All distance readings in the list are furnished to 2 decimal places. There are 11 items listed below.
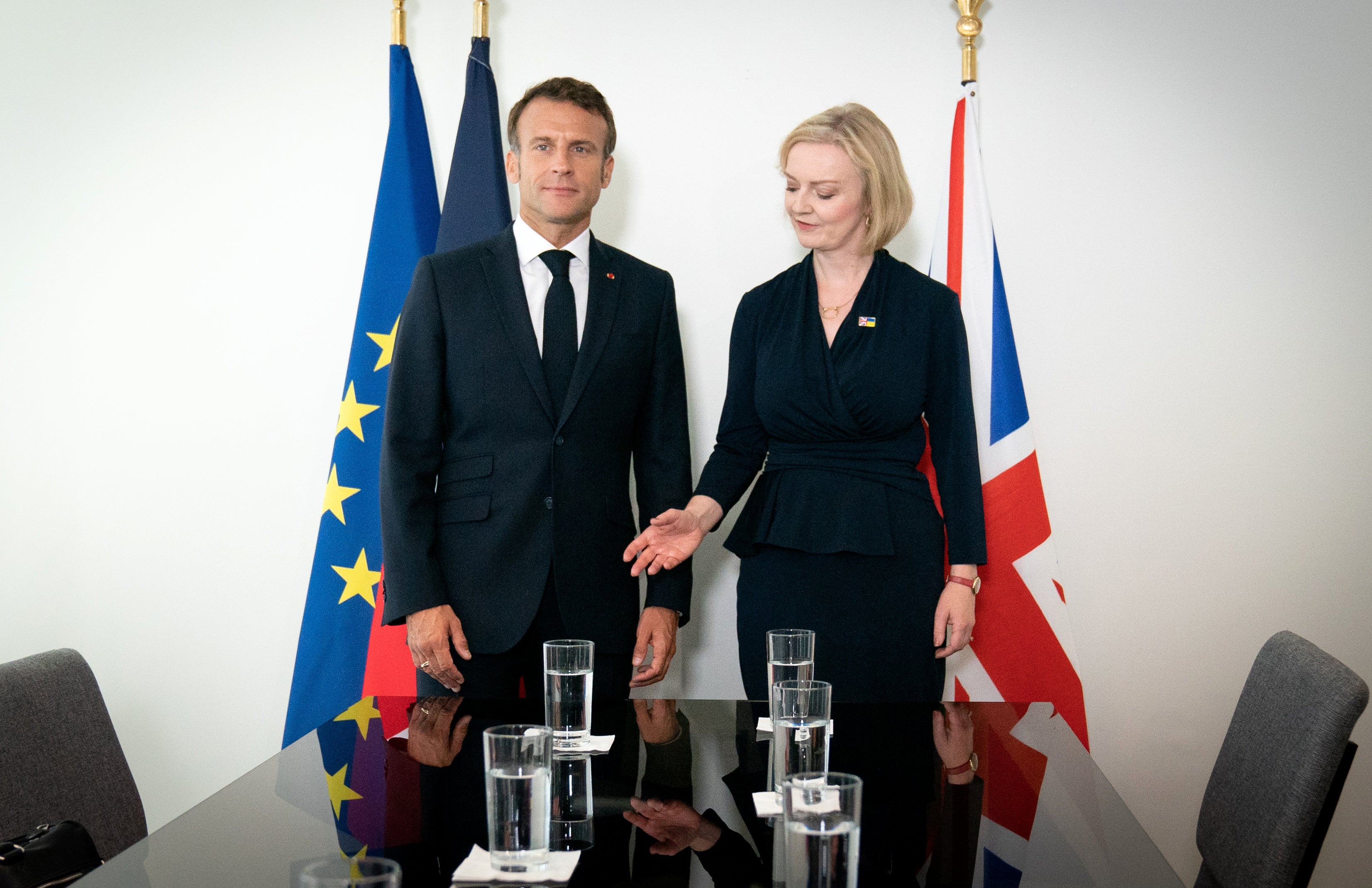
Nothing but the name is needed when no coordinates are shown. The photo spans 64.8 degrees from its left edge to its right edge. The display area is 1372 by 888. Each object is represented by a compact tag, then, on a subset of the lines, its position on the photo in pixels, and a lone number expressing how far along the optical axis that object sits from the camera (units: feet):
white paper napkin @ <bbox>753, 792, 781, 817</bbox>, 4.10
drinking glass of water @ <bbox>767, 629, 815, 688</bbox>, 5.20
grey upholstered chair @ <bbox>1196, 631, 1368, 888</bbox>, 4.54
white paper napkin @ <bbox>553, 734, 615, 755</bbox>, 4.96
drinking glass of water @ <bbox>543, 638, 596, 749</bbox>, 4.97
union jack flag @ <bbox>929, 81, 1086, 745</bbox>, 9.20
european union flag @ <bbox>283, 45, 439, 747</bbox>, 9.54
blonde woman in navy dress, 7.52
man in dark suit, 7.29
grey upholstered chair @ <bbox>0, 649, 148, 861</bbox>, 5.15
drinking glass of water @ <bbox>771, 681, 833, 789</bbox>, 3.97
